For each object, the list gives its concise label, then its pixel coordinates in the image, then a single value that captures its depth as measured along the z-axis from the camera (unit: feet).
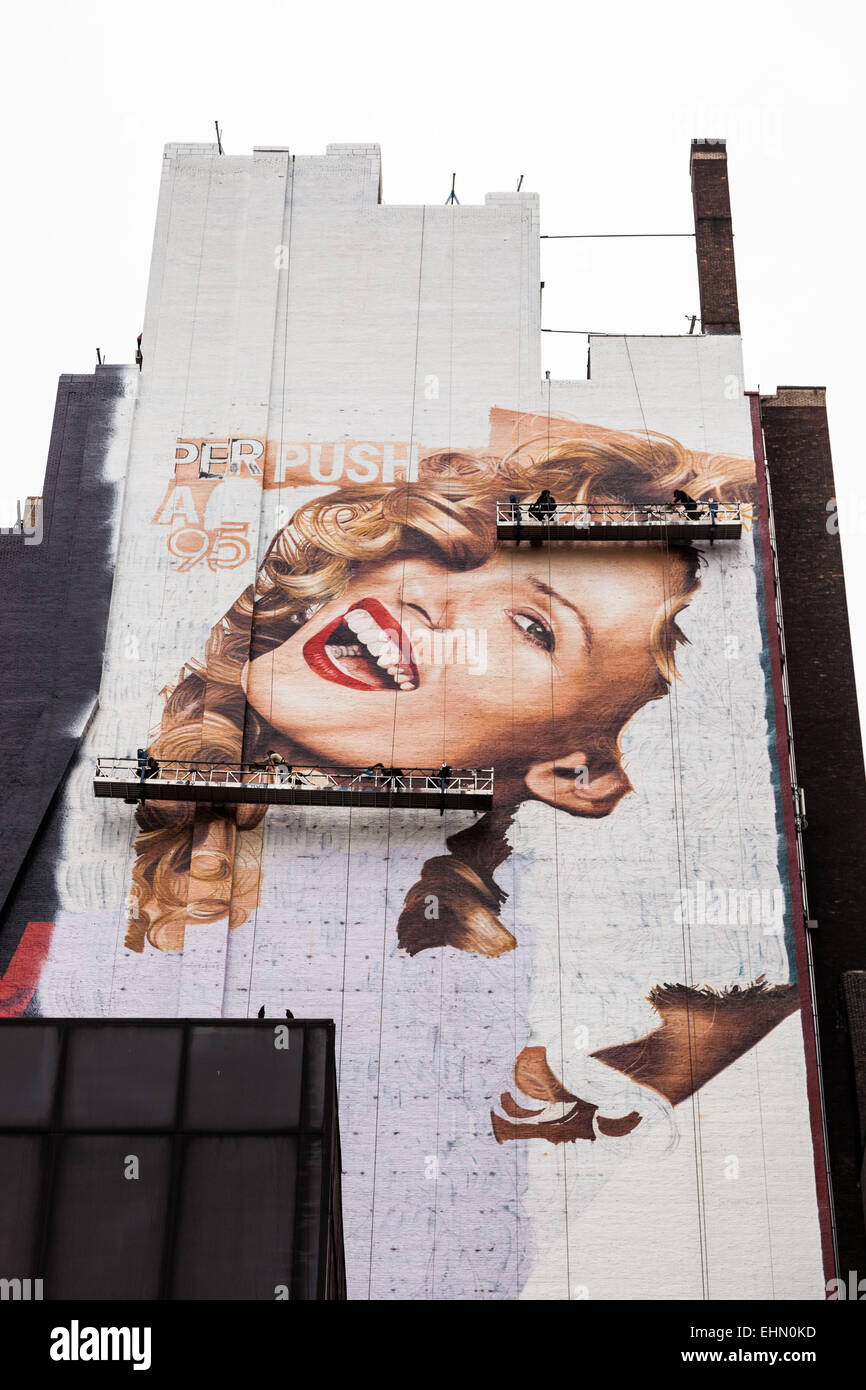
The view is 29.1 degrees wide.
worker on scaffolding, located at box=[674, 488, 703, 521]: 157.38
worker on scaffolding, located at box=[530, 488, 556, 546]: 156.04
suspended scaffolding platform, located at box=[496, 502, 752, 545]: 156.15
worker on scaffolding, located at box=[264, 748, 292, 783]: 146.72
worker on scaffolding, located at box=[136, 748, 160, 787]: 145.07
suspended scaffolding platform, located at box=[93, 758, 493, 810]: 144.66
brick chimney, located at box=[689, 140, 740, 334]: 171.42
